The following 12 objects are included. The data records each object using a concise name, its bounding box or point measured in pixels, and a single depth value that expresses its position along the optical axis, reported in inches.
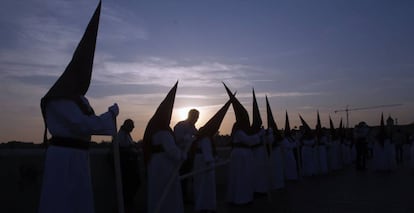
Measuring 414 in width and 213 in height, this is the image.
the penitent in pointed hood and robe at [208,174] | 380.8
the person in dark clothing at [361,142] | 797.9
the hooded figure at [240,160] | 442.9
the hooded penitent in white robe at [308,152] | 751.7
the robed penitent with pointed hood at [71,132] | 204.8
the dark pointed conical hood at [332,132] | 905.1
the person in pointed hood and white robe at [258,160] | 496.4
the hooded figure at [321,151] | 782.5
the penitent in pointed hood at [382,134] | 821.9
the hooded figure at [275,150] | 566.9
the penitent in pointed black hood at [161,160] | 297.7
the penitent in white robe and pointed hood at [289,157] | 682.8
